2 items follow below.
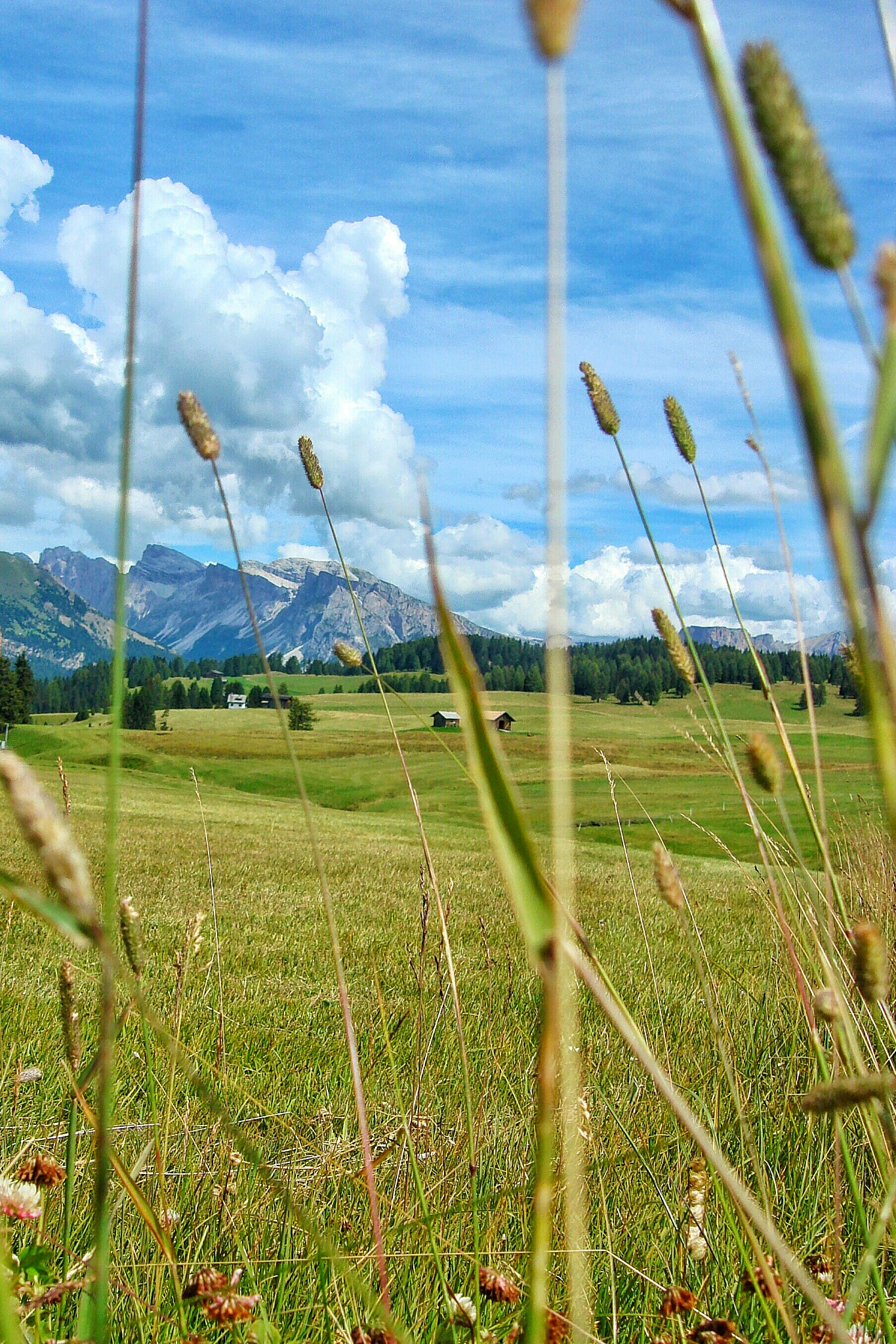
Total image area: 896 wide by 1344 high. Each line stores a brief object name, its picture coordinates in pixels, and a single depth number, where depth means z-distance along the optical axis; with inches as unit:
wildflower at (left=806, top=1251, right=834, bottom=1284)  25.0
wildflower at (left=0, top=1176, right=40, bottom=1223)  22.2
